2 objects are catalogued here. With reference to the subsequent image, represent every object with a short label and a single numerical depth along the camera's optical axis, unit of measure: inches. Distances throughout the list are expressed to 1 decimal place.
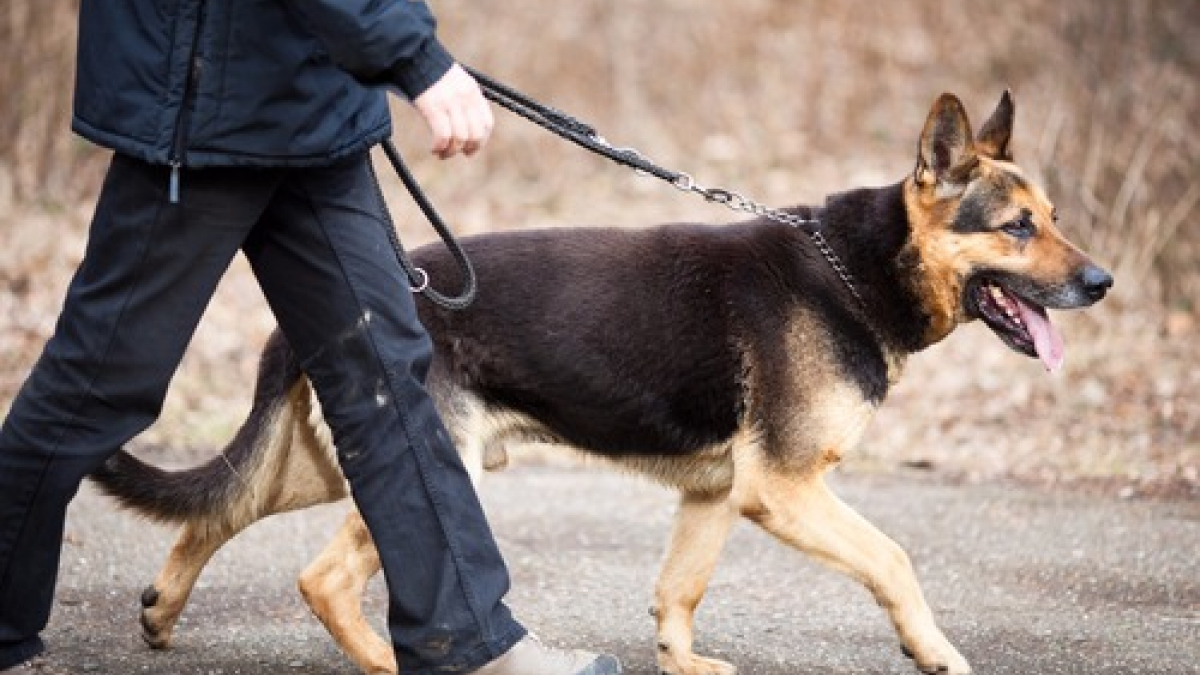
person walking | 272.7
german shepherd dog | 373.7
